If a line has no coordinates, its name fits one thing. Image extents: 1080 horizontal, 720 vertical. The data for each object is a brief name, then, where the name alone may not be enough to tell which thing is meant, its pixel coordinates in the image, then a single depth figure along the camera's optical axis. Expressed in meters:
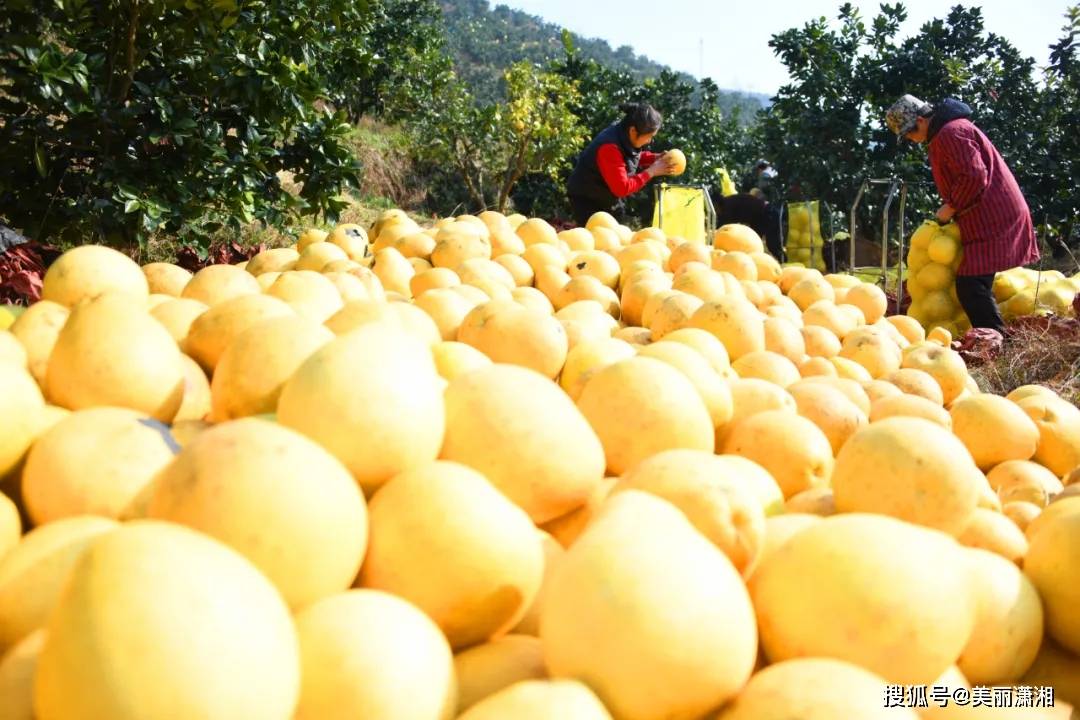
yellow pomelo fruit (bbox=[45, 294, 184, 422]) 1.64
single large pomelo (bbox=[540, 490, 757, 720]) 1.07
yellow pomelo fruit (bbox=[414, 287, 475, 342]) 2.69
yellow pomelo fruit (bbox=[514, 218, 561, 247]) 4.23
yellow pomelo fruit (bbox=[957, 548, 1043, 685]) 1.47
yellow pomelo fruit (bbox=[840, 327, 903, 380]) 3.32
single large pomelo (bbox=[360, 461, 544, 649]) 1.22
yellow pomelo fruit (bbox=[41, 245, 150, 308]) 2.34
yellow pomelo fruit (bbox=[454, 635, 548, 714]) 1.17
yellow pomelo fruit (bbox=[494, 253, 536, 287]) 3.70
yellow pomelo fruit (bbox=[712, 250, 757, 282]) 4.11
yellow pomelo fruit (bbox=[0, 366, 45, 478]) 1.42
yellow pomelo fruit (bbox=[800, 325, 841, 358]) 3.41
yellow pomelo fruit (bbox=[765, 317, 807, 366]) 3.16
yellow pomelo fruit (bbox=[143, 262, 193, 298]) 2.87
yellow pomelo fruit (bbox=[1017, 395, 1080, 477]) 2.64
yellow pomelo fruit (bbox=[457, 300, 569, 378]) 2.36
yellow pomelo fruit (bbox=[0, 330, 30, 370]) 1.65
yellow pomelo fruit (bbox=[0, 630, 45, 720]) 0.97
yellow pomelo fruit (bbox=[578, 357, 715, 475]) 1.87
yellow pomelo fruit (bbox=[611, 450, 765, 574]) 1.38
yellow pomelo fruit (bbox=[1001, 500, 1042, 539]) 2.06
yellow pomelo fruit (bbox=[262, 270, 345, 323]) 2.42
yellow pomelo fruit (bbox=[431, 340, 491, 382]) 1.99
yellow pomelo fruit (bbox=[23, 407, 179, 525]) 1.32
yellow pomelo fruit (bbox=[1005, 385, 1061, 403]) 2.96
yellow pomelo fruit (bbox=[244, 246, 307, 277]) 3.54
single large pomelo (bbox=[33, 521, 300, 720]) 0.83
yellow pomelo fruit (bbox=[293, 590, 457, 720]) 1.01
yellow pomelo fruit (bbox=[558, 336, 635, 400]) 2.33
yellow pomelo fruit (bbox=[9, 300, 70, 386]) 1.85
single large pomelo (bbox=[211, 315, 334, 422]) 1.64
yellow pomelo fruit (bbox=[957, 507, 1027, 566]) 1.78
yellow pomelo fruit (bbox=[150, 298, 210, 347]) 2.14
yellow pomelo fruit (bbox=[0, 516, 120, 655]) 1.12
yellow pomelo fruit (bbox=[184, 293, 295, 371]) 2.01
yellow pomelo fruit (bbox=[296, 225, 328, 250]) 3.94
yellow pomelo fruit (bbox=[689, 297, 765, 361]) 2.93
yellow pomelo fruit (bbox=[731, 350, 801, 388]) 2.74
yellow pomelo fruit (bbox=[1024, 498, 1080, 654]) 1.58
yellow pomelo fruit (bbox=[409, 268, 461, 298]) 3.21
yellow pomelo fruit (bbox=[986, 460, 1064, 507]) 2.29
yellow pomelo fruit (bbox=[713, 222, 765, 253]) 4.61
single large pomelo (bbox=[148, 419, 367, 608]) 1.11
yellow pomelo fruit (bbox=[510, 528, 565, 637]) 1.39
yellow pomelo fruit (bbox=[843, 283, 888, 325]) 4.19
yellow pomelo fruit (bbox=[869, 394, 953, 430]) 2.55
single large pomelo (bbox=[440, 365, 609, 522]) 1.54
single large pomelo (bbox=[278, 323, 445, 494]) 1.37
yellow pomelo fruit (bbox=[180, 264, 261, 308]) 2.57
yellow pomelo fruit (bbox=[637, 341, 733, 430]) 2.18
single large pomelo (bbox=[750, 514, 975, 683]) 1.21
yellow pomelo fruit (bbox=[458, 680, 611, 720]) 0.96
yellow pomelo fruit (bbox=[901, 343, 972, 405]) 3.29
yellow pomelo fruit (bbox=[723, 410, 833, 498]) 2.02
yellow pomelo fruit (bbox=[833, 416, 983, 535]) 1.71
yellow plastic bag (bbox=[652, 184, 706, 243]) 8.21
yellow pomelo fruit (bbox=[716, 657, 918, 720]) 1.01
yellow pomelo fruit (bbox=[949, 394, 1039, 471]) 2.55
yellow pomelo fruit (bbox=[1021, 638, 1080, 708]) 1.56
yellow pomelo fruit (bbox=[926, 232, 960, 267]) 7.47
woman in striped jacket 6.97
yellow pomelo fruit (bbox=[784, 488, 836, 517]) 1.86
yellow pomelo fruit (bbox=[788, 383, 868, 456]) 2.39
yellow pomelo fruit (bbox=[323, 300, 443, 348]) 2.12
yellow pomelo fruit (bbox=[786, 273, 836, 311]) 4.09
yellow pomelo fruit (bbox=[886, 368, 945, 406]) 3.03
